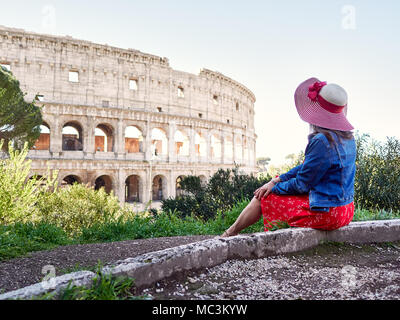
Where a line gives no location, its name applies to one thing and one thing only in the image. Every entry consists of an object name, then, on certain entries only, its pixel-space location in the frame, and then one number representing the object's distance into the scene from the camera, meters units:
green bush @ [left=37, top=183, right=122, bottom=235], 8.48
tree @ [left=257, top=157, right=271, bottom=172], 71.18
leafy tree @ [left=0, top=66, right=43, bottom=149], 14.38
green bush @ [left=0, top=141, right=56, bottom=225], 5.35
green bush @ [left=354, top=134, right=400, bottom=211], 6.88
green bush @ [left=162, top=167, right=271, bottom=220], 10.05
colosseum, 19.45
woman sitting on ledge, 2.31
